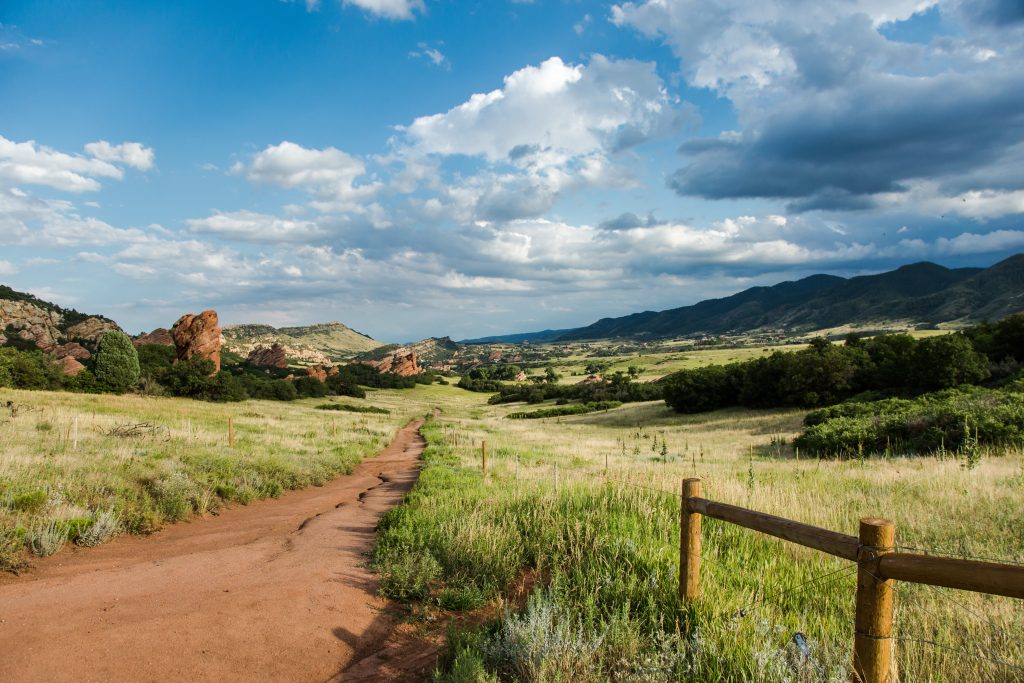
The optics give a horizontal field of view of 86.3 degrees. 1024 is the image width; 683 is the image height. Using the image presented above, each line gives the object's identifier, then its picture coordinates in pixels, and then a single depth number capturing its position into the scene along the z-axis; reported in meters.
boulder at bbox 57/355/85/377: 70.44
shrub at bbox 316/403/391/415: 74.22
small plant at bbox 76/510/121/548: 9.62
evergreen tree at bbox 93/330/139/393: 62.09
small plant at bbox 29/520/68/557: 8.70
